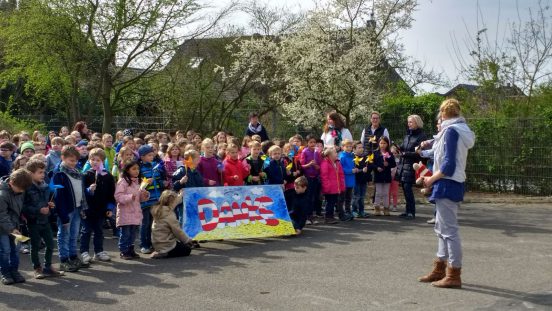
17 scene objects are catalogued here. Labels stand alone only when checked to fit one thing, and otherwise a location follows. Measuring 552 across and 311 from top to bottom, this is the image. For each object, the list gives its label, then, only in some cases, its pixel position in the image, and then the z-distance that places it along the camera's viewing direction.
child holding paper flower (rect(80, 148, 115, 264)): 9.04
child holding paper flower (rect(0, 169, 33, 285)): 7.50
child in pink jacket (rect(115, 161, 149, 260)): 9.15
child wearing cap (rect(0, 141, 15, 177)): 9.94
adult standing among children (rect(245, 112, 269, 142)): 14.93
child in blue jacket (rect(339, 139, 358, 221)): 12.95
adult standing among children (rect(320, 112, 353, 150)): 13.90
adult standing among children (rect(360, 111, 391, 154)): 13.55
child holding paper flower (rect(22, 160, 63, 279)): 7.85
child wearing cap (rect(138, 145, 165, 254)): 9.68
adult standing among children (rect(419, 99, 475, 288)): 7.15
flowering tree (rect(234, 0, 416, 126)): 20.16
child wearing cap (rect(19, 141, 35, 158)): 10.38
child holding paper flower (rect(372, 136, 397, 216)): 13.27
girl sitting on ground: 9.22
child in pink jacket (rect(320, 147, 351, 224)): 12.34
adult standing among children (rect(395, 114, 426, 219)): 12.34
